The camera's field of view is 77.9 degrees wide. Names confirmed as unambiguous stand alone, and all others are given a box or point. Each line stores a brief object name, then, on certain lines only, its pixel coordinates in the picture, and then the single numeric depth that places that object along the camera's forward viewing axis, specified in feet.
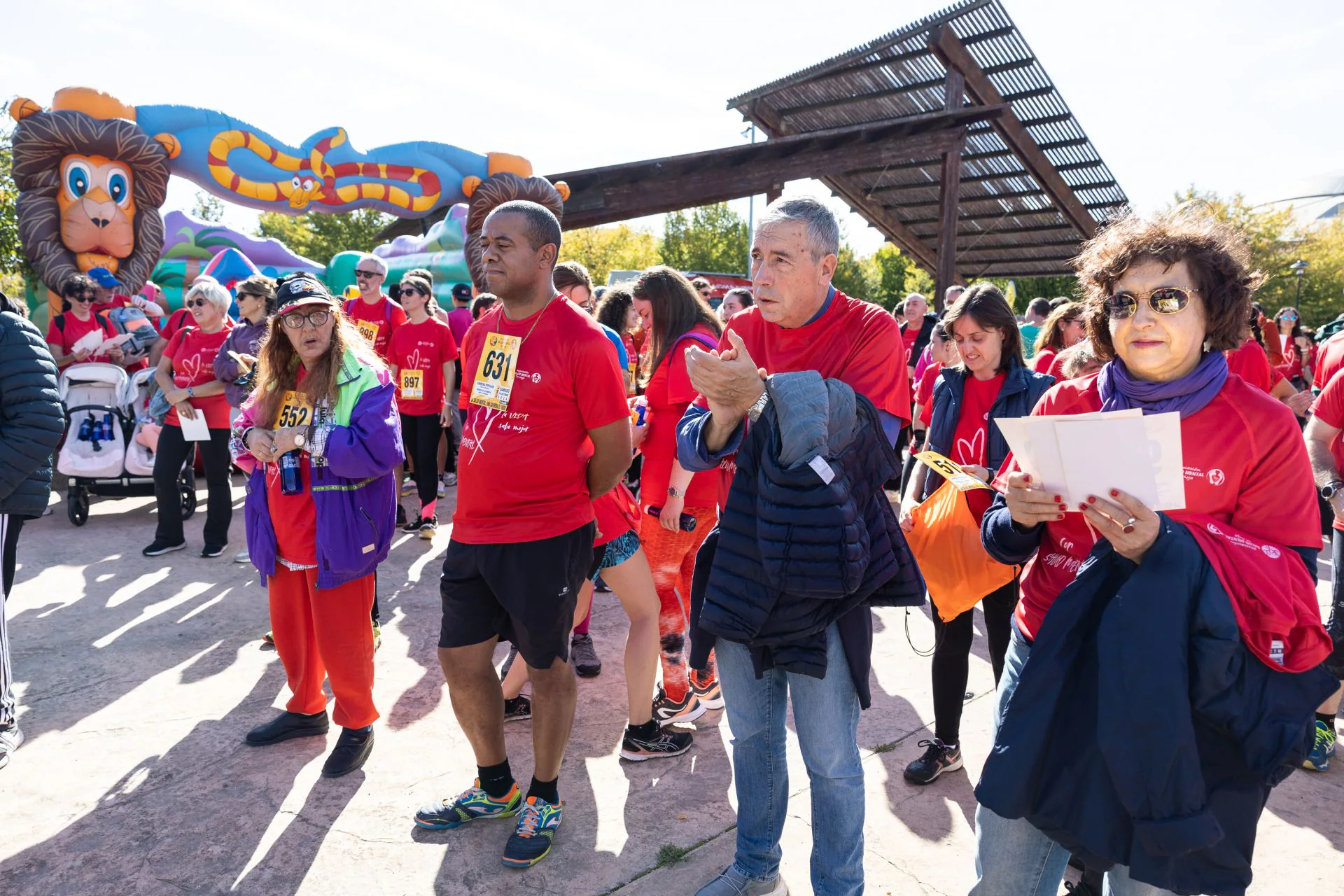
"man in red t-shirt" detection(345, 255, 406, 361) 22.21
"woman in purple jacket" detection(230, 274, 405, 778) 10.70
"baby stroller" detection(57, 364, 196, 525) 22.93
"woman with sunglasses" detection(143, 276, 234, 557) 19.52
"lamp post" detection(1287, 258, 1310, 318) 77.21
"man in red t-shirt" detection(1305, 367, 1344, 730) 11.28
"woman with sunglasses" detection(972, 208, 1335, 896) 5.26
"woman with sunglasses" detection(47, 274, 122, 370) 23.81
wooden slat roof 51.11
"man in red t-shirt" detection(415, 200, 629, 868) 9.17
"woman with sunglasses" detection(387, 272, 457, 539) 22.08
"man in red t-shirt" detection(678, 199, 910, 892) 7.16
